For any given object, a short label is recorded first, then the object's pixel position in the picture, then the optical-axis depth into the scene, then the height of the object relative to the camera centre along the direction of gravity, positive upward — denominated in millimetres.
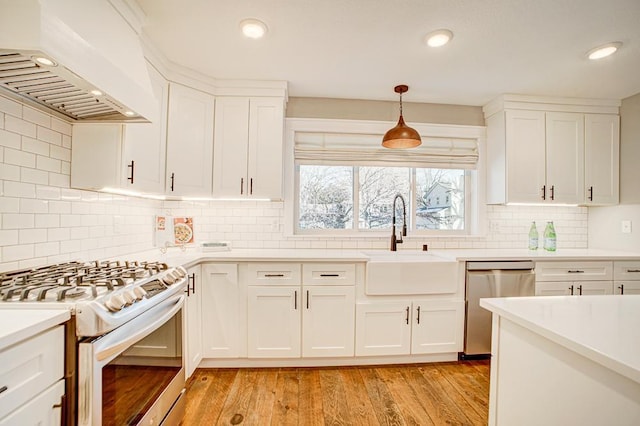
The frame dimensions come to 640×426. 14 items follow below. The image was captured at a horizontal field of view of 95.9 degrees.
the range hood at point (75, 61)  918 +555
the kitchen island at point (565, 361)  678 -388
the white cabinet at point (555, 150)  2734 +692
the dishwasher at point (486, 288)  2369 -558
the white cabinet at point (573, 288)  2428 -558
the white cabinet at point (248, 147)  2477 +588
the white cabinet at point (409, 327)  2291 -872
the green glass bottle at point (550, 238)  2828 -160
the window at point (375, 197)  2949 +223
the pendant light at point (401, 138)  2318 +652
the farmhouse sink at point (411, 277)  2275 -465
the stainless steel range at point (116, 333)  948 -462
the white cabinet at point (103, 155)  1694 +336
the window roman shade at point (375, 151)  2834 +667
